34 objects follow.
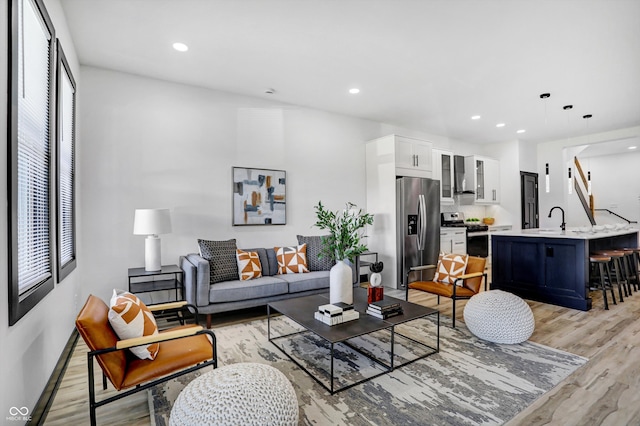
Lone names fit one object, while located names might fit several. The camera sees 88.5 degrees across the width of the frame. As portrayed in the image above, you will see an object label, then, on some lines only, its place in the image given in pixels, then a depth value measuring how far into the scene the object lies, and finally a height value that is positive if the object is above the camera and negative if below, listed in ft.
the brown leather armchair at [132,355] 5.57 -2.70
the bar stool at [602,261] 13.11 -2.01
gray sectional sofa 11.12 -2.55
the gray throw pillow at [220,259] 12.32 -1.63
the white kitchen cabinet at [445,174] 21.13 +2.62
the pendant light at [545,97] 15.27 +5.53
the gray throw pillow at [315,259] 14.73 -1.96
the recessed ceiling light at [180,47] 10.65 +5.61
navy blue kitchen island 13.08 -2.21
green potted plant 9.21 -1.19
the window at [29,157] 5.20 +1.17
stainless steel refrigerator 17.34 -0.47
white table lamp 11.41 -0.37
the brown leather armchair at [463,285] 10.93 -2.53
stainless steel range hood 22.94 +2.52
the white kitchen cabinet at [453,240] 20.03 -1.64
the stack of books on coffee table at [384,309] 8.48 -2.48
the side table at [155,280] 11.28 -2.41
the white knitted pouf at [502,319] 9.55 -3.11
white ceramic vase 9.20 -1.93
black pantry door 24.71 +1.11
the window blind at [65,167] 8.54 +1.51
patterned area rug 6.48 -3.90
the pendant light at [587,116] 18.65 +5.53
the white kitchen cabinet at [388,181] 17.53 +1.88
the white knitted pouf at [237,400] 4.97 -2.90
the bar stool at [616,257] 14.28 -1.99
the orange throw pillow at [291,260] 14.15 -1.92
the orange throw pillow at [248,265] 12.85 -1.95
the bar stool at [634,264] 16.33 -2.63
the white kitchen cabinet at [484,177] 23.46 +2.70
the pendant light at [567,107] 17.07 +5.54
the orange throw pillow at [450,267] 11.87 -1.97
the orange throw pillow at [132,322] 6.11 -2.00
